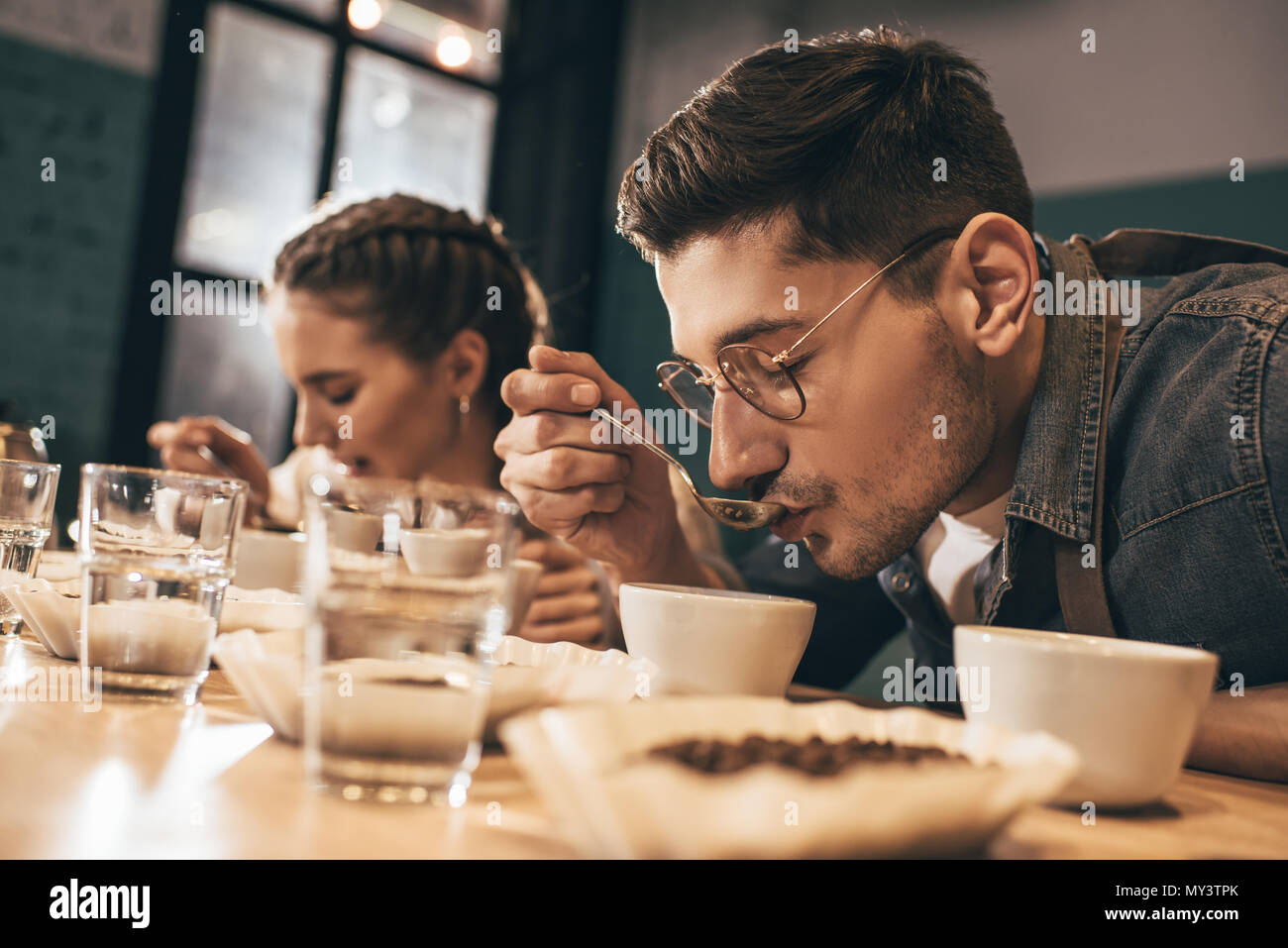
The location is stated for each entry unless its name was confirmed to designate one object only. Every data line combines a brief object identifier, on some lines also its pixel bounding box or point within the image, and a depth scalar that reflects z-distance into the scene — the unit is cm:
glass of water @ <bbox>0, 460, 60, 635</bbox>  80
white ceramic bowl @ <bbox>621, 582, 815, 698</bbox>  75
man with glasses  107
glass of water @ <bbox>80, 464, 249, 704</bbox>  63
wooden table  36
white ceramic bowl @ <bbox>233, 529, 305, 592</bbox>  117
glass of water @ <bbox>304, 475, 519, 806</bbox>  44
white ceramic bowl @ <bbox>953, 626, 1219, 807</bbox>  55
